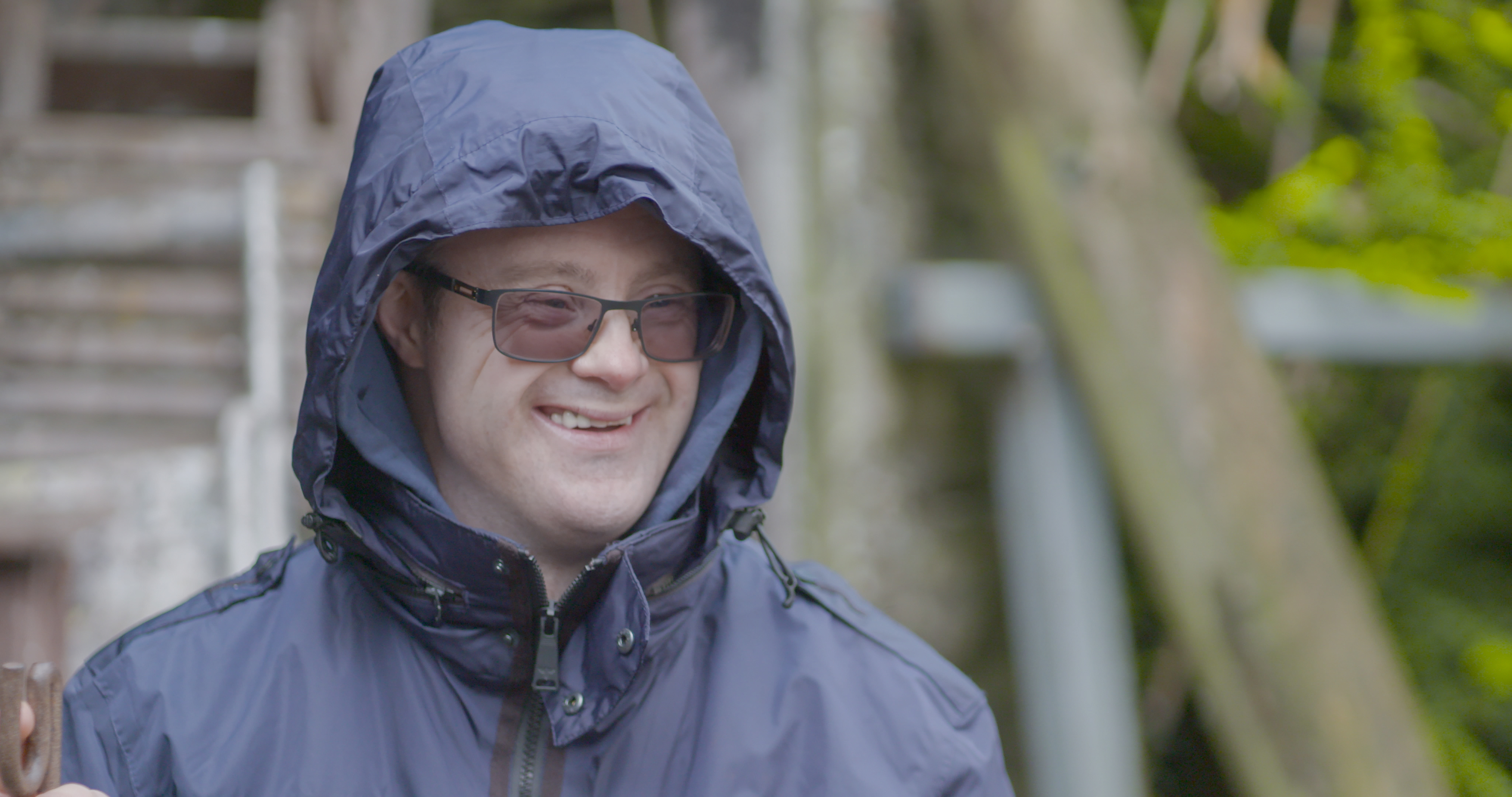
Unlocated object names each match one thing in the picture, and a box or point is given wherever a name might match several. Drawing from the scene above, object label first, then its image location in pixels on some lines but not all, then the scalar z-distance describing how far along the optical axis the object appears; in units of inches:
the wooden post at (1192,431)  203.3
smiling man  103.1
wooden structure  229.1
